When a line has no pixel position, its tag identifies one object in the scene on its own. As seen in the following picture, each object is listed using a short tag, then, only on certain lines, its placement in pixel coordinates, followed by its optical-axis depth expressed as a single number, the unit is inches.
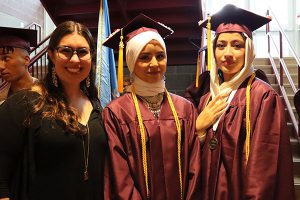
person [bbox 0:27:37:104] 99.6
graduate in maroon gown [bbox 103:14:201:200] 69.7
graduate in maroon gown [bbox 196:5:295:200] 67.5
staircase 131.6
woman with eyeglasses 62.9
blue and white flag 113.0
